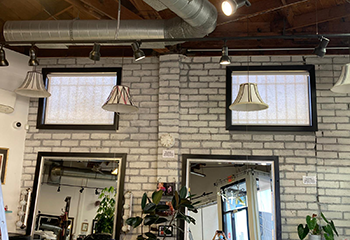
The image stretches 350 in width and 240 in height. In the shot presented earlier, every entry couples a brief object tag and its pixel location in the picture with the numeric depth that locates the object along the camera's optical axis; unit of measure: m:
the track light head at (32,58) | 4.28
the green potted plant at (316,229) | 4.24
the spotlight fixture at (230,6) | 3.20
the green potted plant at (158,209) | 4.34
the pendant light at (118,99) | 4.45
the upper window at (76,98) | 5.30
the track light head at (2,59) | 4.30
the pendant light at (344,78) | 3.87
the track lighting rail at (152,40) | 3.88
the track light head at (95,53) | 4.09
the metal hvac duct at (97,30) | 4.16
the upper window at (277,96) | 4.98
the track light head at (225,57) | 4.01
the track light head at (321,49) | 3.98
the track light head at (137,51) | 4.02
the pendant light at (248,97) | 4.26
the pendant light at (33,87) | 4.70
